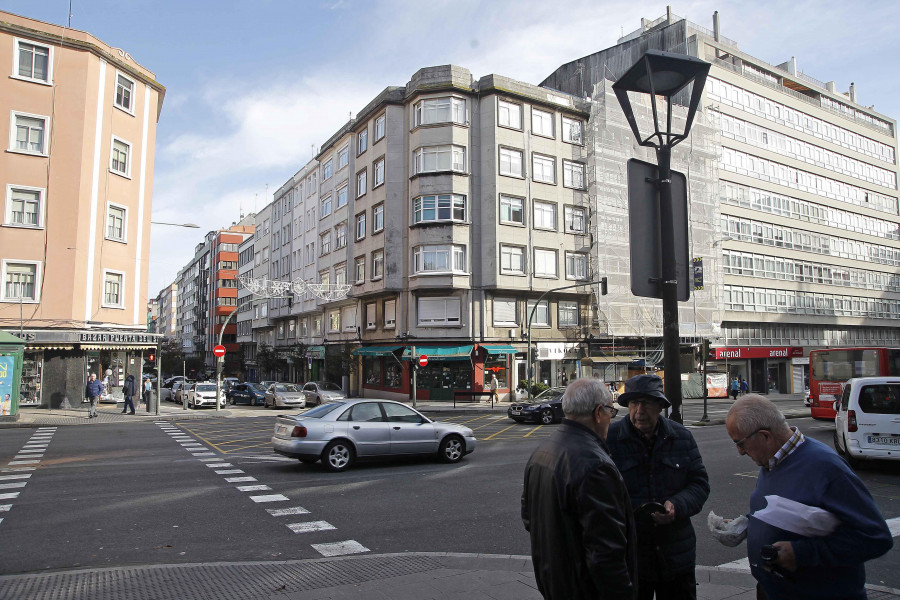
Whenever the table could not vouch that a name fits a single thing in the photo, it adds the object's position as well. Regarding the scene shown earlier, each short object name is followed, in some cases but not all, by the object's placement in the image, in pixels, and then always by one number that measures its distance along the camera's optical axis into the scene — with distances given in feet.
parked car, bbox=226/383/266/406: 127.85
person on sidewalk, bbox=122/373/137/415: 90.27
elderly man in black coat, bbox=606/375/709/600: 11.82
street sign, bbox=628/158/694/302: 16.11
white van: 36.86
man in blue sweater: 8.45
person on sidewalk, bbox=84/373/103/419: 82.58
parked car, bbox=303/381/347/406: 113.80
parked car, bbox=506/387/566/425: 76.95
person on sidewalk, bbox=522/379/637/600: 9.14
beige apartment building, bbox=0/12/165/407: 91.35
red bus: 67.26
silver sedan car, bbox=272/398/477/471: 39.01
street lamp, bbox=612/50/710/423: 15.12
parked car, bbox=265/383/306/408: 114.01
